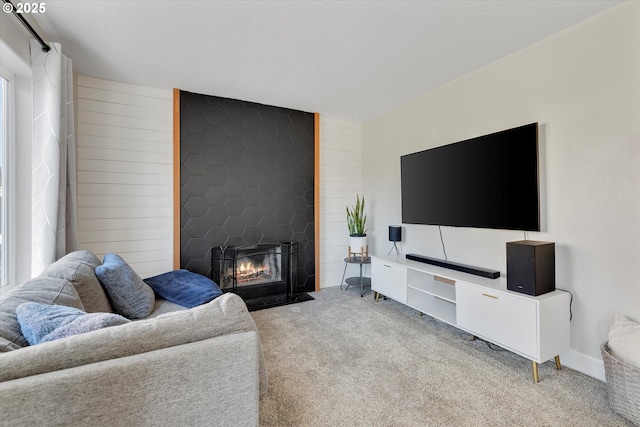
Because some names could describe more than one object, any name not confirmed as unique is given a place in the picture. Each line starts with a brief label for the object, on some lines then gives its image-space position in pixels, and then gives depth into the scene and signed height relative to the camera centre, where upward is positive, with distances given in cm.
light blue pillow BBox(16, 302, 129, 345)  97 -38
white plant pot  376 -41
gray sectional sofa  73 -45
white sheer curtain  200 +45
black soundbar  240 -50
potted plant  377 -18
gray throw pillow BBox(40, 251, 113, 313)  156 -36
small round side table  370 -93
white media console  190 -76
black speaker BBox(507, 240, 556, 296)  194 -39
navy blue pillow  218 -61
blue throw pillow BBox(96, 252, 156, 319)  183 -50
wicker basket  147 -94
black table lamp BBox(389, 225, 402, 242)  349 -25
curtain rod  167 +121
